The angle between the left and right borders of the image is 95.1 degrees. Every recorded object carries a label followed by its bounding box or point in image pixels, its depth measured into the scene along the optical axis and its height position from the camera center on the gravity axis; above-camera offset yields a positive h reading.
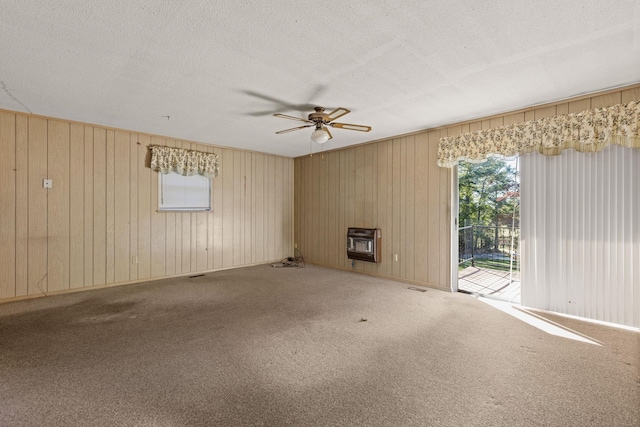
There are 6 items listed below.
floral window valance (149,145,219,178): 4.80 +0.89
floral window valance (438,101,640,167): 2.83 +0.88
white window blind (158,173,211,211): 4.95 +0.36
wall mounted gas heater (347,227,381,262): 4.99 -0.54
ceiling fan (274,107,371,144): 3.40 +1.10
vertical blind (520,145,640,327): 2.87 -0.21
